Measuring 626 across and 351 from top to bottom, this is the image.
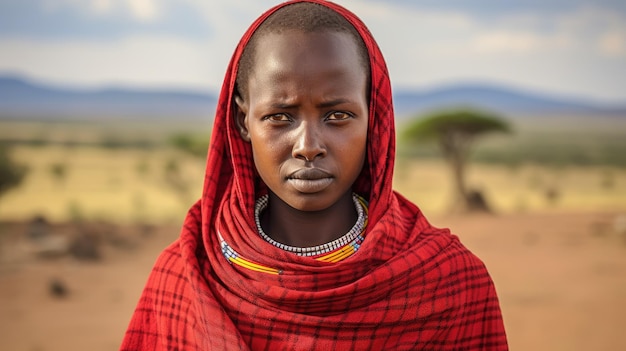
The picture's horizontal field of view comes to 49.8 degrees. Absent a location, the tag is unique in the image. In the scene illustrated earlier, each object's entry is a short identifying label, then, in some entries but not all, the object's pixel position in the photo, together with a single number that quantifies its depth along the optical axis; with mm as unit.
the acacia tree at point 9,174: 11826
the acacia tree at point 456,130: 16672
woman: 1750
